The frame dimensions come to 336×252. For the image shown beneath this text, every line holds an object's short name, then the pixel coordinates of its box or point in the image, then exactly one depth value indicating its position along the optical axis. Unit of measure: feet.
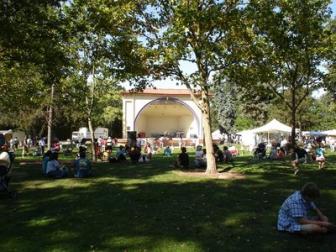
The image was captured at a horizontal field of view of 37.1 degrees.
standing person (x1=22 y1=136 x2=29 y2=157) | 114.58
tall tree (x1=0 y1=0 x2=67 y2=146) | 51.08
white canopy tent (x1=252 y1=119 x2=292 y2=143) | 142.73
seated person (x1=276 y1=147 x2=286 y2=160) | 94.13
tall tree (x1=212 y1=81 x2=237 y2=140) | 246.88
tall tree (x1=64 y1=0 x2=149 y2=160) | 59.82
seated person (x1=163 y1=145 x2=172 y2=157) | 110.83
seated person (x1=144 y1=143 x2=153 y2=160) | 90.11
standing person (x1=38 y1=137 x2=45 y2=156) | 110.52
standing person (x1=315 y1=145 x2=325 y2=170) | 67.36
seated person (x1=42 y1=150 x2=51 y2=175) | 59.93
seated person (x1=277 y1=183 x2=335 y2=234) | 26.66
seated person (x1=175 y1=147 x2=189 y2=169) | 69.31
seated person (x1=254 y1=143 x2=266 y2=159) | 94.12
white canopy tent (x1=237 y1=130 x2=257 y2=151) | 160.02
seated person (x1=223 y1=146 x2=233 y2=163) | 81.10
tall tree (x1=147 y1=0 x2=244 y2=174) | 54.60
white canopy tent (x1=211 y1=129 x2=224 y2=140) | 216.51
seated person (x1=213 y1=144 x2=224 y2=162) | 81.01
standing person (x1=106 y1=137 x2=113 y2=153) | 93.52
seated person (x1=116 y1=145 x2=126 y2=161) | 84.64
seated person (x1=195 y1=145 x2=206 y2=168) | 71.67
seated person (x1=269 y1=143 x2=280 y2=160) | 93.43
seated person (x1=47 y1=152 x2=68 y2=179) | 57.06
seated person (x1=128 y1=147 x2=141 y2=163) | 82.64
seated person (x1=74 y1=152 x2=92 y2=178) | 57.31
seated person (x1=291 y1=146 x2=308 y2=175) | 62.80
